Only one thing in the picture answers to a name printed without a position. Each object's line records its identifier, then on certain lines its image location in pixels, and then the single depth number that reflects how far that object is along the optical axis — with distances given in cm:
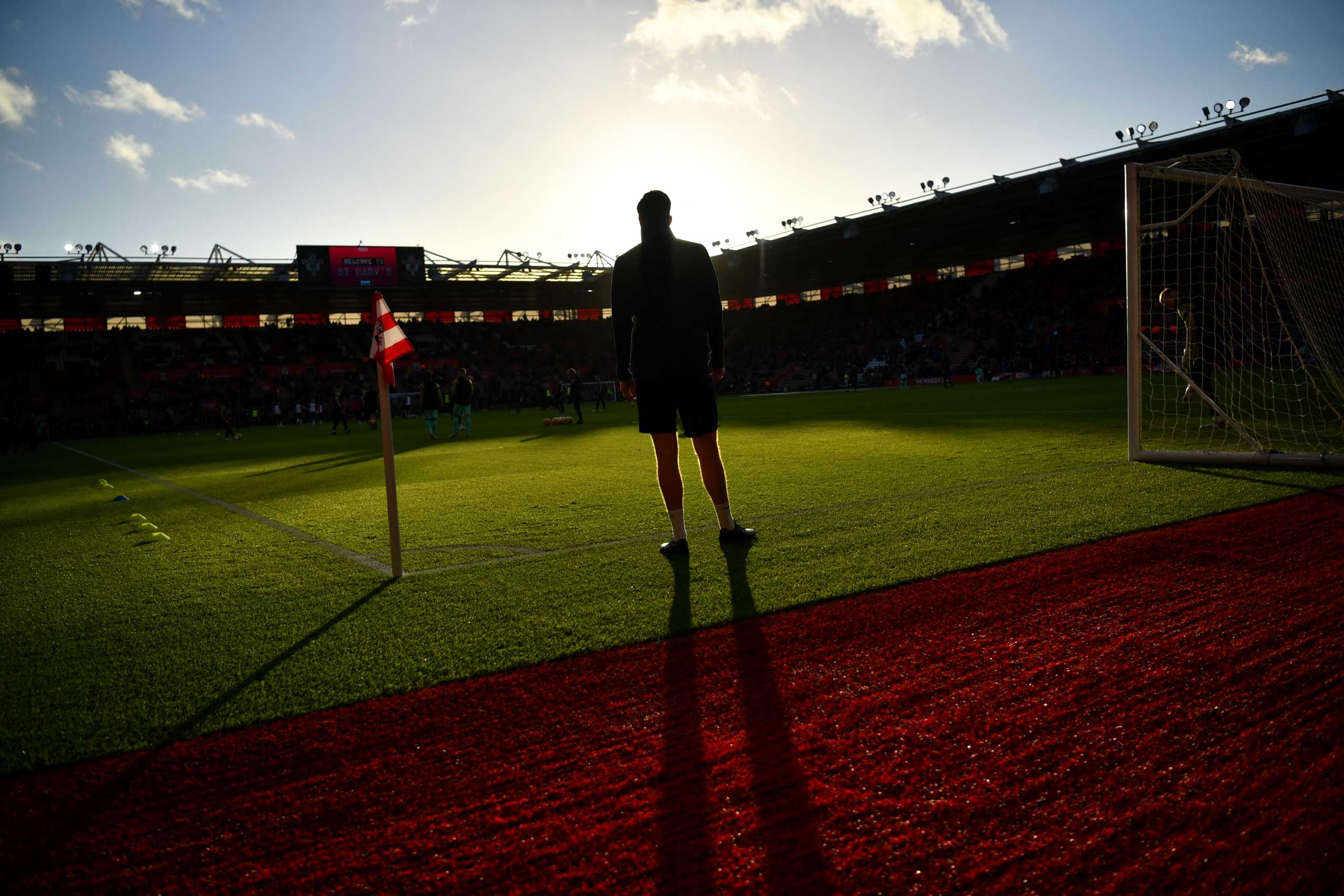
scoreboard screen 4403
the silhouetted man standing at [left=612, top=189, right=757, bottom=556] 455
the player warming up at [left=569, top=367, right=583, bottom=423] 2155
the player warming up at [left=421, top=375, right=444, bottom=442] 1800
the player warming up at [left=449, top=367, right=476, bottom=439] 1905
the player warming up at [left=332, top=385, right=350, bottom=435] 2502
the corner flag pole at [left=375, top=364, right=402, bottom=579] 421
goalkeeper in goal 923
